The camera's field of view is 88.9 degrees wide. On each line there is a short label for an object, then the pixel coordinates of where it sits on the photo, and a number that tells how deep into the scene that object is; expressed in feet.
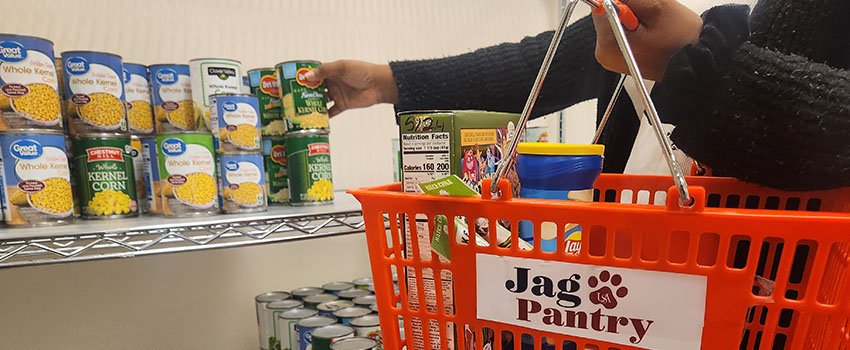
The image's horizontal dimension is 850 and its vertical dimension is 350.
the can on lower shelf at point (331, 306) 2.92
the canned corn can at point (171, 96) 2.60
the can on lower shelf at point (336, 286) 3.36
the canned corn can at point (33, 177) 2.06
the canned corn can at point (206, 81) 2.57
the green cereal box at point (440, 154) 1.28
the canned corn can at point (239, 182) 2.47
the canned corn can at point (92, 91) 2.28
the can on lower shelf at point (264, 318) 2.96
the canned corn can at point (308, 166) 2.64
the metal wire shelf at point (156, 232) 1.90
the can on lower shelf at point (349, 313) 2.78
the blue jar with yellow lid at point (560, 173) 1.14
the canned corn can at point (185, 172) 2.34
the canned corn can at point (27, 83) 2.03
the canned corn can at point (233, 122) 2.45
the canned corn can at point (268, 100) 2.77
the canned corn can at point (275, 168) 2.78
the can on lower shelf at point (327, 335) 2.49
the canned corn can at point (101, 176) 2.29
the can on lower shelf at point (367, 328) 2.64
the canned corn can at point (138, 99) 2.56
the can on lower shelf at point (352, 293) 3.23
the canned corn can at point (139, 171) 2.59
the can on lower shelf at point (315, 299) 3.09
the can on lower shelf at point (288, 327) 2.77
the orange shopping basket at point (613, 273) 0.88
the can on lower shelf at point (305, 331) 2.67
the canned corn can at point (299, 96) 2.62
